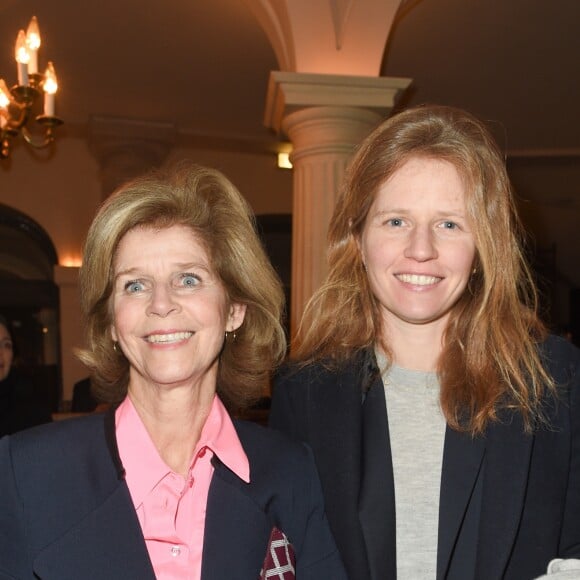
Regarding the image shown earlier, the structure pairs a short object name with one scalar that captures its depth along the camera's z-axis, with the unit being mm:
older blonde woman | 1503
